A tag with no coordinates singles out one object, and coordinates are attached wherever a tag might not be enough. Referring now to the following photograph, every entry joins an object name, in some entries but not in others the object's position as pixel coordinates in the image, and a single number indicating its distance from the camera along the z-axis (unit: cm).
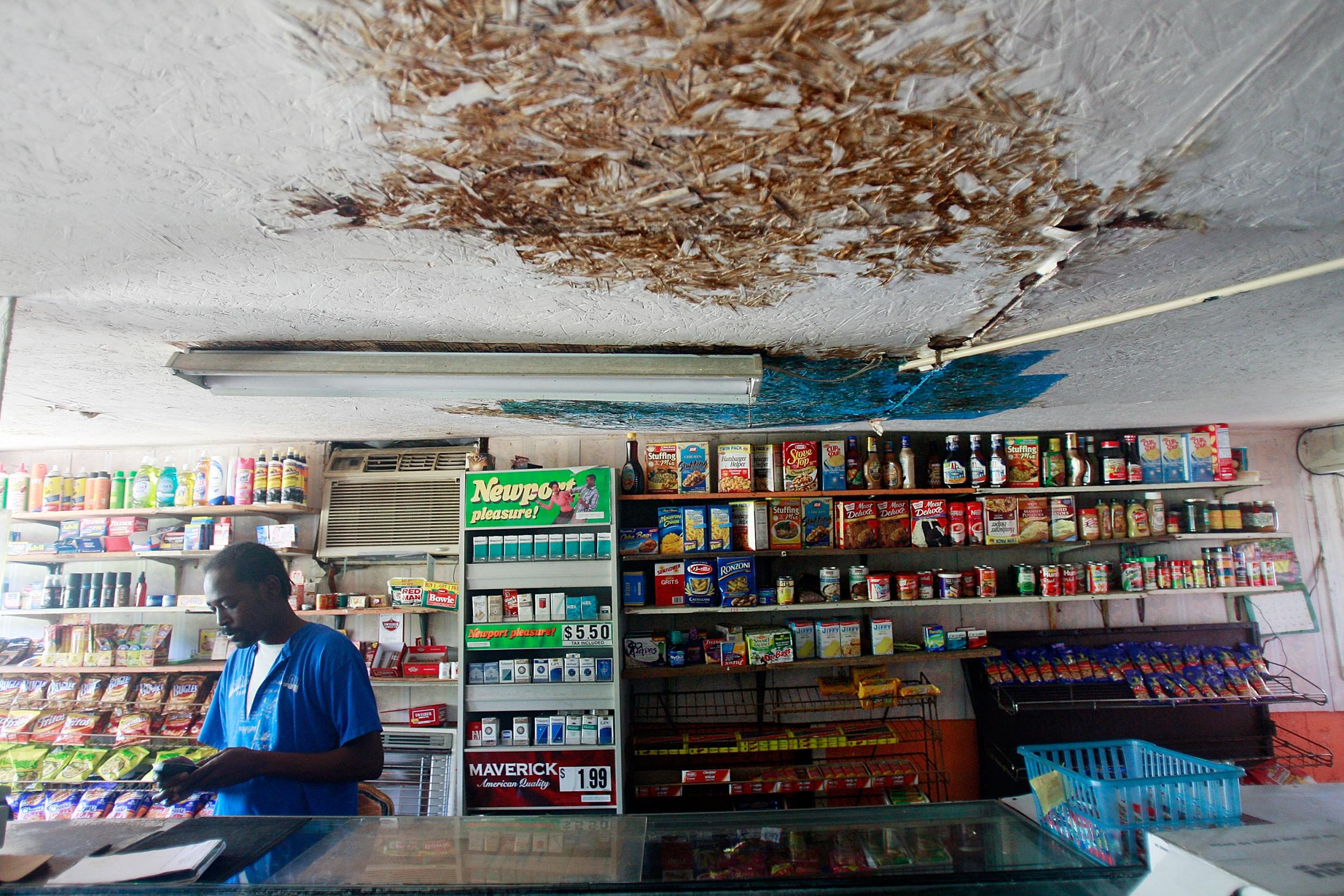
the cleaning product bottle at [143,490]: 492
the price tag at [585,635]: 422
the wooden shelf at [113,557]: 481
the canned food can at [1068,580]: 458
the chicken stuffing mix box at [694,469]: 459
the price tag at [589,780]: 411
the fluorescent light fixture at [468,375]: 261
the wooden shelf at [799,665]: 436
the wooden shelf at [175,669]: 469
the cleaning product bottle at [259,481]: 480
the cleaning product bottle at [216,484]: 481
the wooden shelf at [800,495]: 451
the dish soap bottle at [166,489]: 491
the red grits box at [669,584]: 452
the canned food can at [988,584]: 455
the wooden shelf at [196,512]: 473
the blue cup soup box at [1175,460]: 471
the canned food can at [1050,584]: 456
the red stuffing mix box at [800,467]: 461
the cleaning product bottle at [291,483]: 472
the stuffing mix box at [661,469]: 464
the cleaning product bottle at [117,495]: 502
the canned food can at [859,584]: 459
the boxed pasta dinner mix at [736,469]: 460
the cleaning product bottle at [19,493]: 502
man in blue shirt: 229
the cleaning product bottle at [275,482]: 477
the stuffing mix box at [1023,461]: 465
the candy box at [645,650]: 448
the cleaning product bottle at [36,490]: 504
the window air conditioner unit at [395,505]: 473
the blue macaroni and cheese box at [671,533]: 455
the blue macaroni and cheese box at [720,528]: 453
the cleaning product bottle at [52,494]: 499
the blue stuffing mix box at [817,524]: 461
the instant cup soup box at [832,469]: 460
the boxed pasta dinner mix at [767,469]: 464
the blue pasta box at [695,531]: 455
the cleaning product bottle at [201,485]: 489
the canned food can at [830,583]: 454
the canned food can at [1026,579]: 459
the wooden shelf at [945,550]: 447
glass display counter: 156
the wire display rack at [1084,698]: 448
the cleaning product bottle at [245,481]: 480
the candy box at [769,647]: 447
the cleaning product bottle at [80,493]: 503
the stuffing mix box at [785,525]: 457
